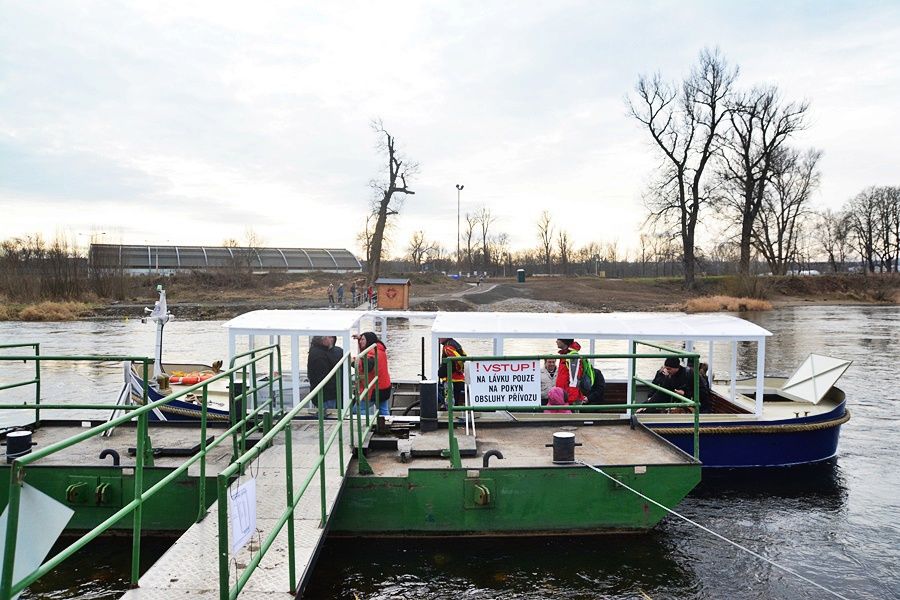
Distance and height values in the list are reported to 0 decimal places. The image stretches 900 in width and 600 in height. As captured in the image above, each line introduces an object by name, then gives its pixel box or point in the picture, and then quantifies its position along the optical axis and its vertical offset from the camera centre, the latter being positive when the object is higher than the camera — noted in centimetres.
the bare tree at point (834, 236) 9051 +580
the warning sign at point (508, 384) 841 -141
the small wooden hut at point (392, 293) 3584 -94
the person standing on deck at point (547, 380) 1069 -174
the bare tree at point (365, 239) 8144 +489
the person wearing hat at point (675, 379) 1083 -175
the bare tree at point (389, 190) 5469 +735
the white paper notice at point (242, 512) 442 -168
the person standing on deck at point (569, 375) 1061 -164
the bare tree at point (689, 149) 5616 +1120
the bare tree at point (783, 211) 6569 +733
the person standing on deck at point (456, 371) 1023 -154
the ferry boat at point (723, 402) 1048 -227
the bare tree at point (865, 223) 8700 +726
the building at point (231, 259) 8081 +230
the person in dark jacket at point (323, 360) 1034 -135
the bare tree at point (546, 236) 10512 +647
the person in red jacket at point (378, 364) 963 -138
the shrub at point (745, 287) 5258 -90
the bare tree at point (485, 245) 10461 +520
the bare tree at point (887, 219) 8512 +755
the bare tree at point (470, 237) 10838 +668
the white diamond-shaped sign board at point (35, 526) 334 -133
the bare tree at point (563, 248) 10150 +449
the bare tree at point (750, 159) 5628 +1049
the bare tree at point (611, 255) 12181 +400
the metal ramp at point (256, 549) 501 -238
